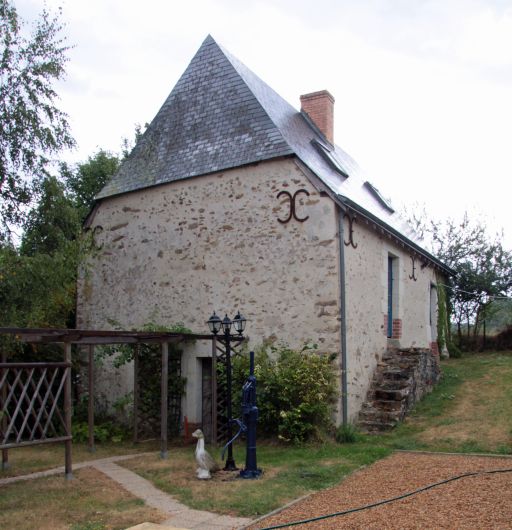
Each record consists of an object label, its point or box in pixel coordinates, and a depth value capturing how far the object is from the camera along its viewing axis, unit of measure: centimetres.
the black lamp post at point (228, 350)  796
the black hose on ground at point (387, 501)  544
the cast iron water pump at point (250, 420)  752
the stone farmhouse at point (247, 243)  1059
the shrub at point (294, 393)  948
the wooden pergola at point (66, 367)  683
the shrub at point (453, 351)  1828
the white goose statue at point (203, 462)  749
